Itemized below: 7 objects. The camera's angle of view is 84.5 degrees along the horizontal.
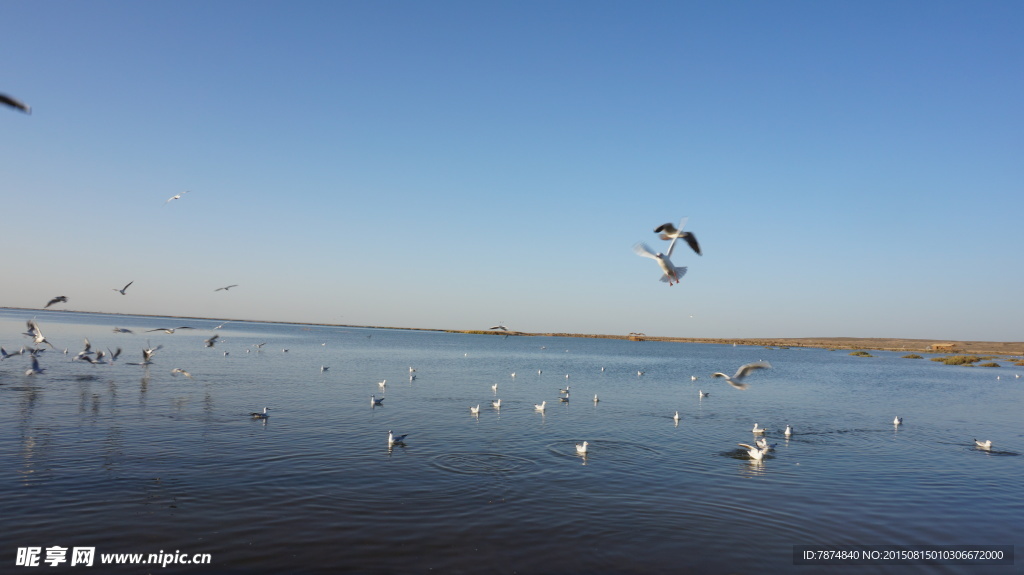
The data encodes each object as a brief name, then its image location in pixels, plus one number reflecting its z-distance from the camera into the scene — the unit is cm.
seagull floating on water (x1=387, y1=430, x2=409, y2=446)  1938
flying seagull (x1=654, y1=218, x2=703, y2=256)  973
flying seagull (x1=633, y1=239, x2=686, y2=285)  1007
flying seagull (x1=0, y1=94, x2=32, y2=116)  751
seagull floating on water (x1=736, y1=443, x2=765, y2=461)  1855
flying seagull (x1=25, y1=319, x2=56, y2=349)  2359
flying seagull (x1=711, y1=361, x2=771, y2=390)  1391
